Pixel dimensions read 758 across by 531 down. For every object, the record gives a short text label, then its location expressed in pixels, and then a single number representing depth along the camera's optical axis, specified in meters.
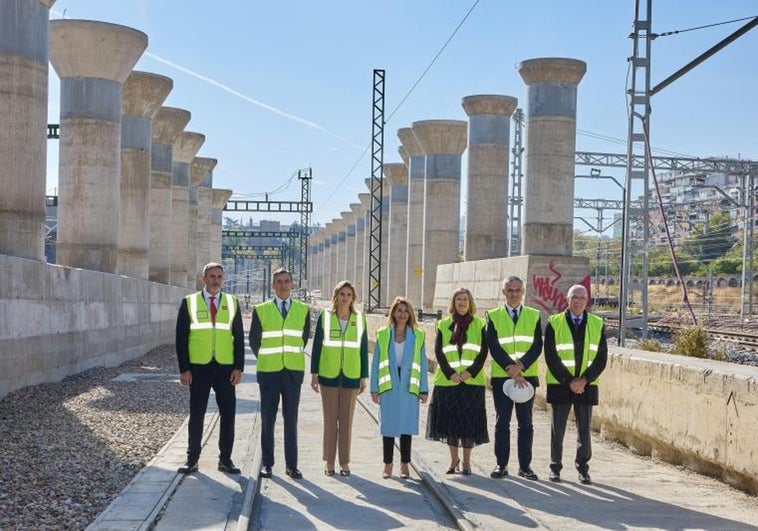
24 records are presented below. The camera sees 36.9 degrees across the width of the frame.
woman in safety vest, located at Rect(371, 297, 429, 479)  10.11
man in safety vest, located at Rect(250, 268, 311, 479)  10.13
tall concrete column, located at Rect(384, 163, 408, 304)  56.25
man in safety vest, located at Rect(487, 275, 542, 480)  10.12
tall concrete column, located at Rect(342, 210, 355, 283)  88.44
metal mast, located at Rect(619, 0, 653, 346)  20.42
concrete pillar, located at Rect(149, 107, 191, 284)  43.91
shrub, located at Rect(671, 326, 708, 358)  22.70
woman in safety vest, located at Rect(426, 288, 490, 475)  10.15
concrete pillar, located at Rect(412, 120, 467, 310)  43.16
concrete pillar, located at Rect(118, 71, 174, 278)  36.16
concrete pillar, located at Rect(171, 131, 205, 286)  49.75
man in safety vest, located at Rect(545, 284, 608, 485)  10.02
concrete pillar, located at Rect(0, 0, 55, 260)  20.38
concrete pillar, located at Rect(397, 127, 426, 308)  49.44
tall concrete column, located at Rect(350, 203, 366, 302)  77.44
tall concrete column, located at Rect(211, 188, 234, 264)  76.81
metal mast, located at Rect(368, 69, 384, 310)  44.94
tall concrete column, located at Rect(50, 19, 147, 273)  28.77
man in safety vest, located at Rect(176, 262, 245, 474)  10.05
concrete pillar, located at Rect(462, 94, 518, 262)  35.53
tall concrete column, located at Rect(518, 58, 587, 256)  28.48
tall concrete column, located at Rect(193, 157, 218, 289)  58.81
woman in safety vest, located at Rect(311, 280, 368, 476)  10.20
